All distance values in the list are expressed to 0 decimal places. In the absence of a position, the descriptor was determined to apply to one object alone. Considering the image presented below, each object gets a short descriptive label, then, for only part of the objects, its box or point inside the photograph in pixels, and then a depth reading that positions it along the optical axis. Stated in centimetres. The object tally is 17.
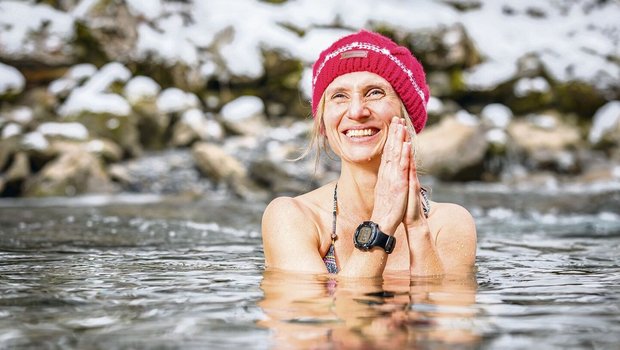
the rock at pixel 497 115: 1890
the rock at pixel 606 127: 1847
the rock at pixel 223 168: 1312
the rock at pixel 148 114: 1731
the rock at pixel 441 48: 2048
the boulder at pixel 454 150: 1477
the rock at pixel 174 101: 1794
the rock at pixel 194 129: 1695
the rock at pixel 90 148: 1429
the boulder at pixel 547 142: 1681
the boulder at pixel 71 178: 1278
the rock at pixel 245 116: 1800
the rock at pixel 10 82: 1784
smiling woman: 348
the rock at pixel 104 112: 1596
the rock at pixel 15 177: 1290
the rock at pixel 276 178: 1308
